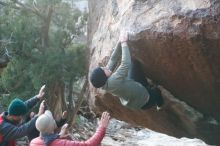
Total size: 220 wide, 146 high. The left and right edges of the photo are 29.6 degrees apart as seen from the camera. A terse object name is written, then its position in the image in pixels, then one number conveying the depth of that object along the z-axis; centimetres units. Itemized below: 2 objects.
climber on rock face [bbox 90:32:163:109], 561
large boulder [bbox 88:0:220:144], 532
